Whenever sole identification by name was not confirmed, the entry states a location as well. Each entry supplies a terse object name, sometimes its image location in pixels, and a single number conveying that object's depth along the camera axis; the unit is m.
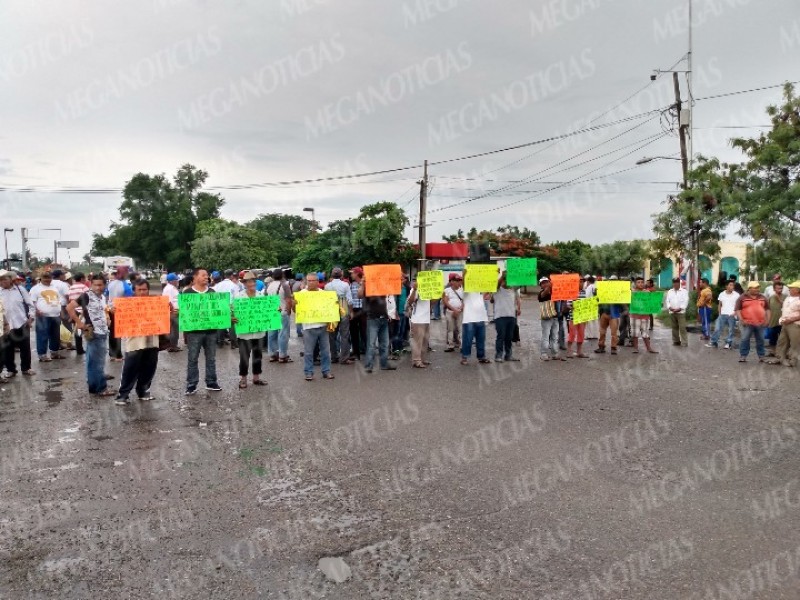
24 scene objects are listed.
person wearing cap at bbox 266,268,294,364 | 13.02
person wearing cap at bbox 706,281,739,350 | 14.37
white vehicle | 52.56
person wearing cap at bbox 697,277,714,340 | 16.29
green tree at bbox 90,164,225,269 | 70.19
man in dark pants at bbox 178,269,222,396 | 9.36
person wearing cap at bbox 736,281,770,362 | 12.66
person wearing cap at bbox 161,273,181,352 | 13.89
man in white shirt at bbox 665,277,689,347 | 14.59
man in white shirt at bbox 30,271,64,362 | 13.09
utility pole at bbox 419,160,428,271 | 32.38
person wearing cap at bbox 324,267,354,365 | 11.98
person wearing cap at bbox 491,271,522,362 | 12.56
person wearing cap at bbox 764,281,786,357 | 13.54
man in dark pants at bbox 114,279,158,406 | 8.85
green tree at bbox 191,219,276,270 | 56.66
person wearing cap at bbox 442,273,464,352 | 13.09
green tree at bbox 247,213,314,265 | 93.69
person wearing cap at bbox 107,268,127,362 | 12.98
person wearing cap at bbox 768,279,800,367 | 11.99
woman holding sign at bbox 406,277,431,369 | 12.28
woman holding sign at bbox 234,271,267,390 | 10.00
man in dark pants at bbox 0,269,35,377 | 11.29
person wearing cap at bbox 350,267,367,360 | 12.53
